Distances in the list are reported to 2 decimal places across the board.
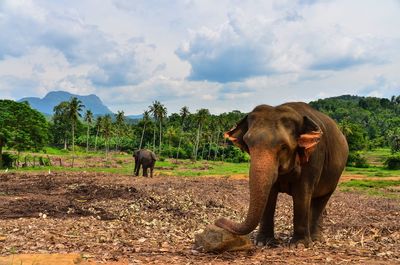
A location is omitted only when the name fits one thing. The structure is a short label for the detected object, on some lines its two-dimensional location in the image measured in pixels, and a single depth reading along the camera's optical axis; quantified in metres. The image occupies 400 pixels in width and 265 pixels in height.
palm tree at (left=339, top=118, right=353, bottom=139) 89.88
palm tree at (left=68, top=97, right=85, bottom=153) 69.06
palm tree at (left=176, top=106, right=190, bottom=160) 99.44
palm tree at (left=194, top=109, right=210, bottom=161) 96.94
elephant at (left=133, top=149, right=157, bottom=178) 41.09
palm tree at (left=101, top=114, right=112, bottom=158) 89.69
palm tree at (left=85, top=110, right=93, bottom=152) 96.44
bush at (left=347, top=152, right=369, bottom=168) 83.75
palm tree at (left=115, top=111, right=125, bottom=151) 95.73
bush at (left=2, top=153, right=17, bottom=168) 48.04
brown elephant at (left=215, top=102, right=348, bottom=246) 8.08
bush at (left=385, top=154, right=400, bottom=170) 78.19
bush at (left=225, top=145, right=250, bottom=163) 104.31
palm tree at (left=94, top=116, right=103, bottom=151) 97.83
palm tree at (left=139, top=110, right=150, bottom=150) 94.22
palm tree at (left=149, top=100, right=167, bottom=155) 90.88
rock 8.79
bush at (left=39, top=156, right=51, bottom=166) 53.69
